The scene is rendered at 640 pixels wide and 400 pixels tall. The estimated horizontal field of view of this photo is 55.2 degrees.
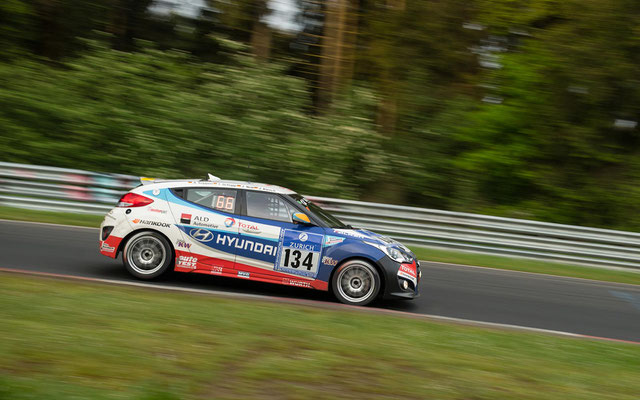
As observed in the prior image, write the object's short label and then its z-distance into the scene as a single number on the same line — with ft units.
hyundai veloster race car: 27.20
